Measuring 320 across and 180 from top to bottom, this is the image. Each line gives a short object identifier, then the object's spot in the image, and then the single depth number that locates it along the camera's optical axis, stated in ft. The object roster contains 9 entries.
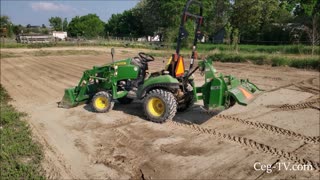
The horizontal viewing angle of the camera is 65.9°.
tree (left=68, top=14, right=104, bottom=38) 186.48
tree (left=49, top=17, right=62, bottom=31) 229.20
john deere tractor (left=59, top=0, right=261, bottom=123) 15.27
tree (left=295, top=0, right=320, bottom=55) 107.76
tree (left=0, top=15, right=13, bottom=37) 126.16
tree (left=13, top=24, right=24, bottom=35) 160.12
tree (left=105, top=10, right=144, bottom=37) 163.57
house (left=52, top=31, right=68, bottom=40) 168.35
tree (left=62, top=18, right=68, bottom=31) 220.80
